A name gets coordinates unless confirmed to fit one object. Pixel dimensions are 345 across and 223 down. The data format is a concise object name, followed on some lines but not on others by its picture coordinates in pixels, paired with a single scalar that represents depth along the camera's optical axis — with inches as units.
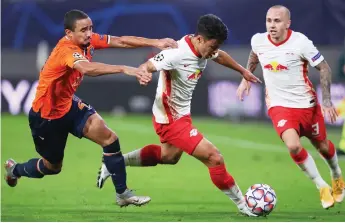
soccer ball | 735.1
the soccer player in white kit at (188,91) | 718.5
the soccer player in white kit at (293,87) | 799.1
